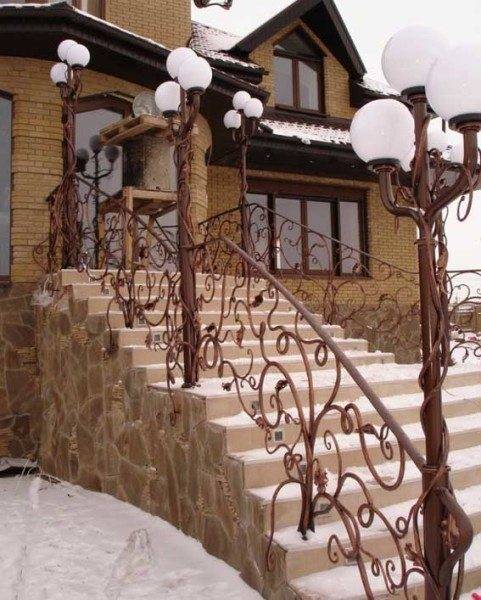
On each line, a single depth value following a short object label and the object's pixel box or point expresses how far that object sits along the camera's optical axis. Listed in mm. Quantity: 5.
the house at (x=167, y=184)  3895
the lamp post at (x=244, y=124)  7129
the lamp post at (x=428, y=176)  2162
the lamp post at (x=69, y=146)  6164
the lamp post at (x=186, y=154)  4301
